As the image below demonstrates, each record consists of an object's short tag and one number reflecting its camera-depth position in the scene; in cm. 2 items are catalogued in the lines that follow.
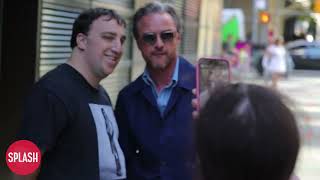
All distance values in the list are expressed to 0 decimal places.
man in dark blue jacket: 293
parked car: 3375
